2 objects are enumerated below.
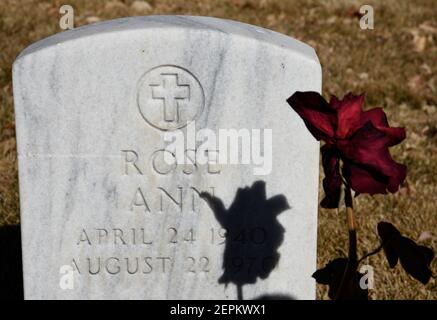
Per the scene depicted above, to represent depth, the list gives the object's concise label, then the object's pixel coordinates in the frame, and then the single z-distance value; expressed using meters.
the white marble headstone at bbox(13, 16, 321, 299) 1.63
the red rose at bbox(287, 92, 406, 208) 1.42
